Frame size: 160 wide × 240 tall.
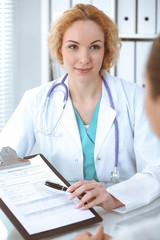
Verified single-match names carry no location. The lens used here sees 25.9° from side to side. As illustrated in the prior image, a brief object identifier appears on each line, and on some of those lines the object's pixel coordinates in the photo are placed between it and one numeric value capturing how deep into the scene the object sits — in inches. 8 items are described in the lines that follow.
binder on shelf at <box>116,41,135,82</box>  88.4
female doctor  58.9
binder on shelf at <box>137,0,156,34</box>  87.1
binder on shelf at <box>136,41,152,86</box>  89.3
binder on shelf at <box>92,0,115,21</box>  86.4
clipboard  36.1
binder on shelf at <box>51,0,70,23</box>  86.4
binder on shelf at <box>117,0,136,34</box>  86.5
